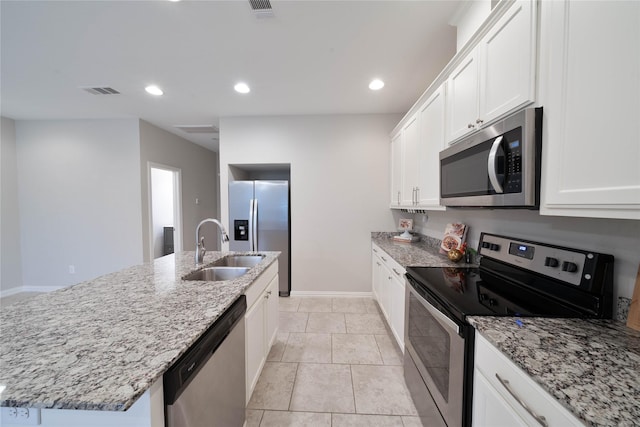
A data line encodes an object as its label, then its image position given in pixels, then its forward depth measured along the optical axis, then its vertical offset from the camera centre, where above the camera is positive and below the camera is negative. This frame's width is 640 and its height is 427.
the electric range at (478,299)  0.98 -0.47
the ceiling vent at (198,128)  3.99 +1.39
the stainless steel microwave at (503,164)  0.97 +0.21
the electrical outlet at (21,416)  0.64 -0.59
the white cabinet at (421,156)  1.88 +0.49
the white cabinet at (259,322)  1.46 -0.87
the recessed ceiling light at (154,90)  2.63 +1.36
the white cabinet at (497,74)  1.00 +0.71
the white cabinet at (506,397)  0.64 -0.62
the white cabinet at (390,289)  1.92 -0.84
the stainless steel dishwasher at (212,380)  0.75 -0.69
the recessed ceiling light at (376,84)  2.48 +1.36
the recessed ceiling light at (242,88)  2.56 +1.35
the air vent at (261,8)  1.52 +1.35
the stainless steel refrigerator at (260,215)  3.37 -0.13
